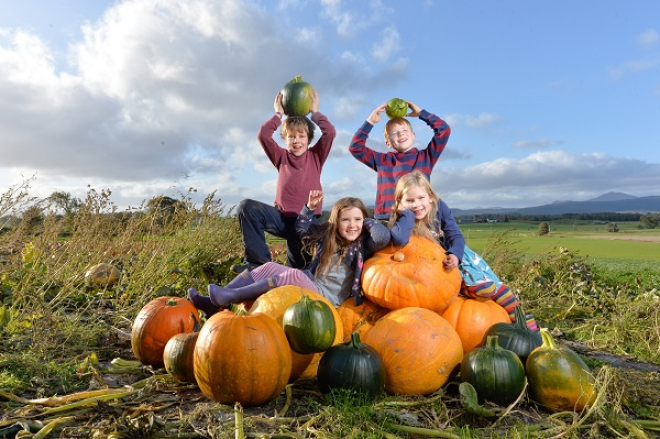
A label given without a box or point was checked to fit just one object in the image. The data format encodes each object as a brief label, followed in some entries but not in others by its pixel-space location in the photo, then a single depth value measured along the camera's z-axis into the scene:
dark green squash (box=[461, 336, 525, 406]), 2.91
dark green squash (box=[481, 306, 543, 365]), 3.31
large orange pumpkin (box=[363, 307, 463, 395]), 3.15
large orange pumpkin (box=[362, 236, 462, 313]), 3.73
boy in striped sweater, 5.19
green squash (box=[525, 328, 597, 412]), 2.91
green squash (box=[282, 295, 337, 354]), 2.97
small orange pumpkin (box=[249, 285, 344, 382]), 3.25
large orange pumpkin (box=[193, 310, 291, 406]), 2.76
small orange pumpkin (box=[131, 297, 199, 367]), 3.64
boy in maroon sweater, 4.90
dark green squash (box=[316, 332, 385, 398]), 2.88
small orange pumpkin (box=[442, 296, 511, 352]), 3.75
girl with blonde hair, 4.09
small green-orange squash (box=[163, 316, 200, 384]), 3.09
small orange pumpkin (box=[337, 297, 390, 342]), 3.78
